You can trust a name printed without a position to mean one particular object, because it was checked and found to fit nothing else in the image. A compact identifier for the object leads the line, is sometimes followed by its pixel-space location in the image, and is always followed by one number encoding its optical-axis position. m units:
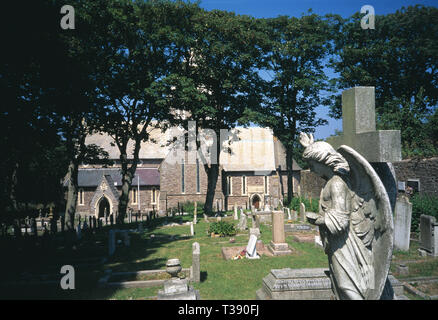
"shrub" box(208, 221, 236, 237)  16.36
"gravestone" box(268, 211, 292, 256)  12.20
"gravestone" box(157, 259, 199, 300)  6.55
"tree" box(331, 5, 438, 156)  26.58
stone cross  3.63
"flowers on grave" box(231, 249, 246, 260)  11.62
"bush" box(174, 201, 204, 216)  32.72
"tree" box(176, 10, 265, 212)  21.95
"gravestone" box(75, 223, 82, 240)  16.10
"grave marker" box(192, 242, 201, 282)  8.98
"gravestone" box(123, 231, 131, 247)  14.89
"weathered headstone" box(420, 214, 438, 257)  10.84
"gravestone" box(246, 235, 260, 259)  11.49
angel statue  3.69
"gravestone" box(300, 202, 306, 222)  20.49
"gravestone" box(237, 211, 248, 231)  18.05
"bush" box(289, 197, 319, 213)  23.03
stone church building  36.28
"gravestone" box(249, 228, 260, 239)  14.45
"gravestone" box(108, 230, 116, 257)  13.25
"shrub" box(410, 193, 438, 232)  13.32
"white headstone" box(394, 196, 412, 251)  11.69
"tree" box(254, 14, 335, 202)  25.84
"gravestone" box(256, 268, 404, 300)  6.55
